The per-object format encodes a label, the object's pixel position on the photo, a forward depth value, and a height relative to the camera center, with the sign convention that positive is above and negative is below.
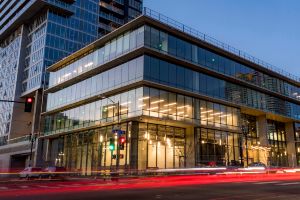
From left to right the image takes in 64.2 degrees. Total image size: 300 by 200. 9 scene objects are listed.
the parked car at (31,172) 27.98 -3.24
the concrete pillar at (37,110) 47.65 +6.83
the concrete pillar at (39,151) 42.20 -1.07
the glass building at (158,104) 29.32 +6.15
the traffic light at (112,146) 23.23 -0.03
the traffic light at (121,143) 23.17 +0.26
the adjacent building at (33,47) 49.64 +21.86
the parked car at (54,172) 26.69 -3.01
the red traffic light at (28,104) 16.87 +2.85
